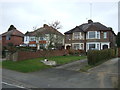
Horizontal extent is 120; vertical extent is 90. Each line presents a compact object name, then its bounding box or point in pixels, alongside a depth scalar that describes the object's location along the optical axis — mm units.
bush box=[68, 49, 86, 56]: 19001
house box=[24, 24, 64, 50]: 13930
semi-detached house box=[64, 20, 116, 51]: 20281
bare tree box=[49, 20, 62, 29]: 13866
